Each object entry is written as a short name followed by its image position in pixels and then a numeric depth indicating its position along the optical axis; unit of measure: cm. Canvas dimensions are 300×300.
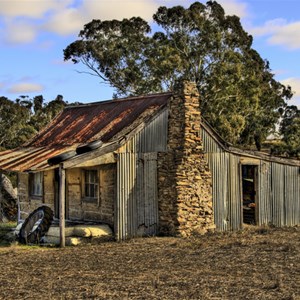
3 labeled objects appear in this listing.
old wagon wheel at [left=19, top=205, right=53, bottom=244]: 1583
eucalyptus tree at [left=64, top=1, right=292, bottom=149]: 3606
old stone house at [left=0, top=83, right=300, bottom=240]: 1597
